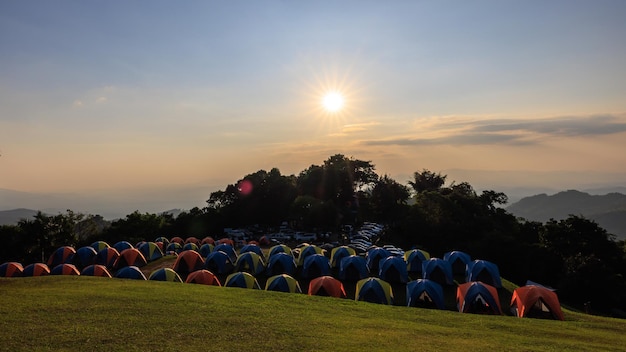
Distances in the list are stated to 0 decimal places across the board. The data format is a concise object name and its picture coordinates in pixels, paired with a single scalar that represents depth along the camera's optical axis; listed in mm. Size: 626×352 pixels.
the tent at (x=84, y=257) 31656
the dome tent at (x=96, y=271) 24281
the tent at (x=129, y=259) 30297
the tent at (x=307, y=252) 30356
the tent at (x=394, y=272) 25500
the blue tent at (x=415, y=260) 28302
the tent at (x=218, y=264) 28031
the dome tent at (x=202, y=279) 21406
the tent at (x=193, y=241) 44812
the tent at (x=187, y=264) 27953
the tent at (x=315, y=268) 26328
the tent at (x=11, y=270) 27734
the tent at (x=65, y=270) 25562
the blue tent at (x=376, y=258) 29500
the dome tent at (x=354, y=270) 26031
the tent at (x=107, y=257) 30453
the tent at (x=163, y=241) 44462
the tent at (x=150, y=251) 34750
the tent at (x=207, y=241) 42981
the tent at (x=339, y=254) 29859
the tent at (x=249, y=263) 27469
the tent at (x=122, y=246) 35525
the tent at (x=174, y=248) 39719
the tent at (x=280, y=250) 29925
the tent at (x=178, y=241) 45919
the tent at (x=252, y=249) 31589
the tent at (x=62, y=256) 32438
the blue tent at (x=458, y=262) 28125
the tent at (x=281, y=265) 27109
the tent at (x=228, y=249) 32219
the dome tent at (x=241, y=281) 20703
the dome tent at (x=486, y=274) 24625
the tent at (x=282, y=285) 20531
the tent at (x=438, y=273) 24859
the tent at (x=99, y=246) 34219
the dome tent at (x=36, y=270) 27531
